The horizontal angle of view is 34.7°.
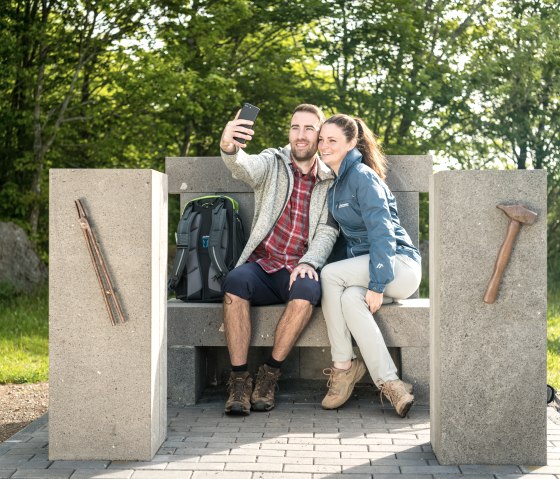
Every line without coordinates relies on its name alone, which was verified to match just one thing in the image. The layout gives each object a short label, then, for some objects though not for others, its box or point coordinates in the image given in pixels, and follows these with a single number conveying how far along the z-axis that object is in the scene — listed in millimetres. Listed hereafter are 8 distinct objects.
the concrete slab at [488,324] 4191
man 5516
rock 12195
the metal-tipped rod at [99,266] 4230
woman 5336
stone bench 5703
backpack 5879
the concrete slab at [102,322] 4270
